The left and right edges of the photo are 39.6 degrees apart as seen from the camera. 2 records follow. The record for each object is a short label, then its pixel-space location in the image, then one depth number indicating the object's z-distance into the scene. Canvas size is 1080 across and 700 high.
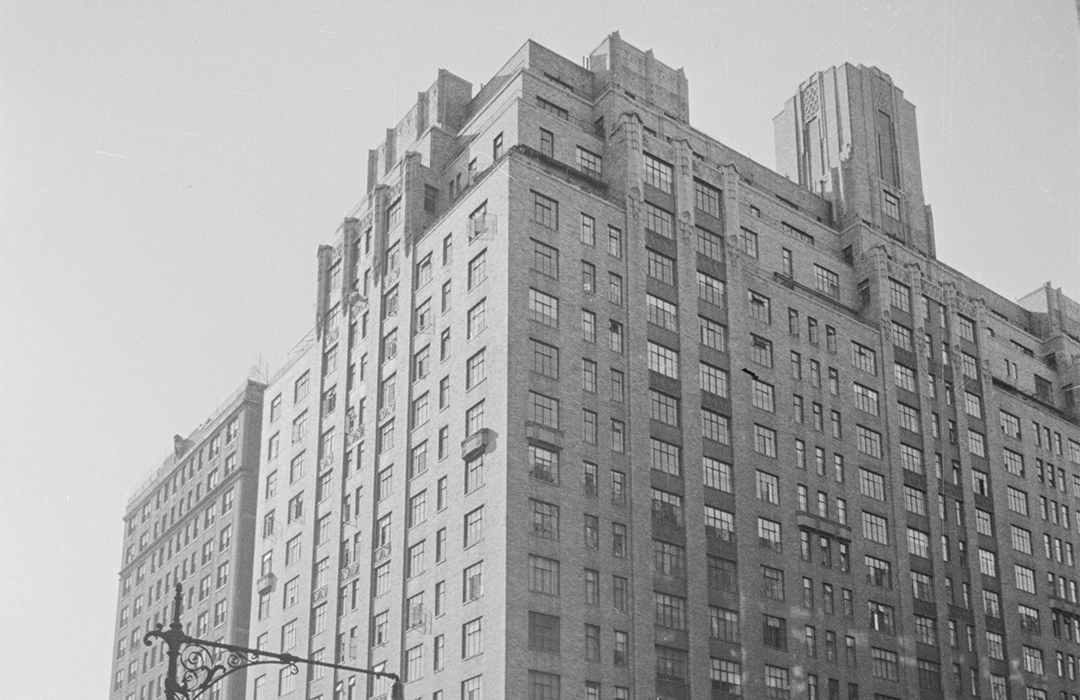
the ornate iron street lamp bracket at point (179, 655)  33.28
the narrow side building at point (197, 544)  118.00
